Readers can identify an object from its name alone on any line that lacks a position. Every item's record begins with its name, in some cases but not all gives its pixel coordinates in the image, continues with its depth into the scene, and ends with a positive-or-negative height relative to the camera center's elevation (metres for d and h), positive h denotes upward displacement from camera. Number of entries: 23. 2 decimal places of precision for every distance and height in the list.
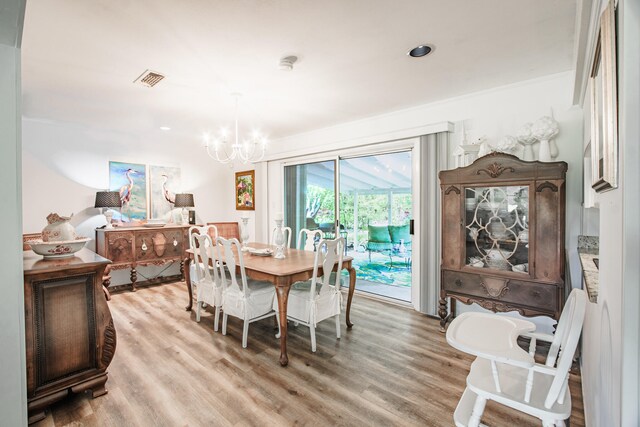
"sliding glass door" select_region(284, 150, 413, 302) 4.44 -0.04
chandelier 5.51 +1.09
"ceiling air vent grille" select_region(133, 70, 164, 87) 2.73 +1.21
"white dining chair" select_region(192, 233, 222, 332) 3.06 -0.75
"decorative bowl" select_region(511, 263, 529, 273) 2.69 -0.54
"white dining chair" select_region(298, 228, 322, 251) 3.89 -0.42
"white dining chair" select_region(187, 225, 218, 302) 3.31 -0.38
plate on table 3.34 -0.47
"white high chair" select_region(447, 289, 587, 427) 1.29 -0.85
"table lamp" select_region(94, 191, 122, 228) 4.36 +0.13
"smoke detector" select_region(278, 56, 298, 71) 2.46 +1.19
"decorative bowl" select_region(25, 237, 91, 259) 2.06 -0.25
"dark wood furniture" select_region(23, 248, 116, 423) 1.84 -0.76
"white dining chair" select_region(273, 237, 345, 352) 2.69 -0.82
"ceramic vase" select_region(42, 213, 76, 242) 2.10 -0.14
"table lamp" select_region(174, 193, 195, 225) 5.09 +0.14
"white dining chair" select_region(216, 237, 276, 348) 2.76 -0.83
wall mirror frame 0.87 +0.29
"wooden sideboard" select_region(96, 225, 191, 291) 4.33 -0.53
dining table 2.50 -0.54
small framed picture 5.88 +0.36
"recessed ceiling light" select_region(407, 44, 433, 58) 2.32 +1.20
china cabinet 2.54 -0.26
